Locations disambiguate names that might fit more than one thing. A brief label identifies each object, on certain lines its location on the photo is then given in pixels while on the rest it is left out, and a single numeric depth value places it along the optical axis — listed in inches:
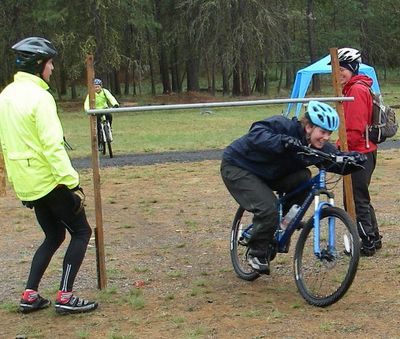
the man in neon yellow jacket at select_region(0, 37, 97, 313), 198.1
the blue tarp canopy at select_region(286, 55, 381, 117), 938.7
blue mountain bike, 203.9
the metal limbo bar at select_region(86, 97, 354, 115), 226.8
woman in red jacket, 265.1
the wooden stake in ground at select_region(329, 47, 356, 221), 246.4
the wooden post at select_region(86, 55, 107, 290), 230.2
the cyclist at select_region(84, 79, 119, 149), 628.5
